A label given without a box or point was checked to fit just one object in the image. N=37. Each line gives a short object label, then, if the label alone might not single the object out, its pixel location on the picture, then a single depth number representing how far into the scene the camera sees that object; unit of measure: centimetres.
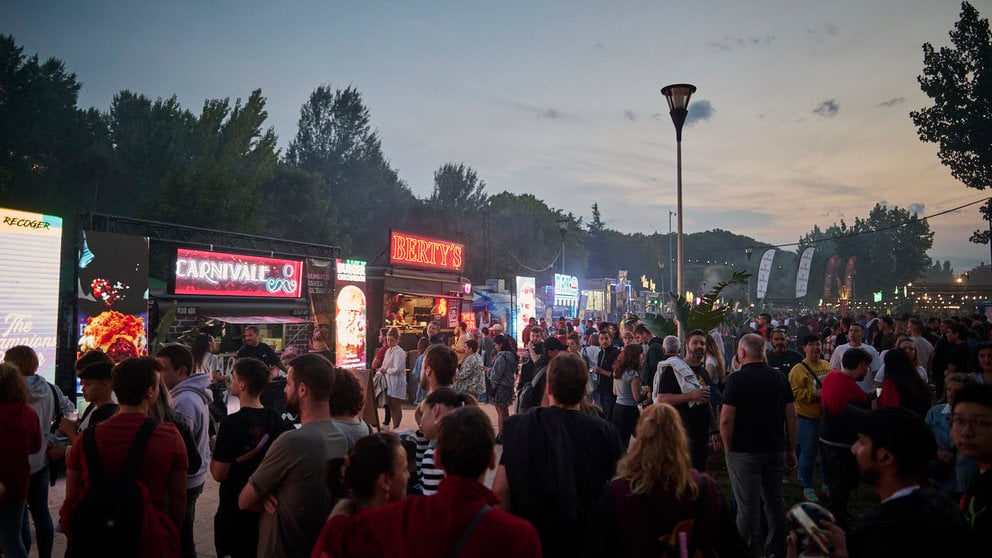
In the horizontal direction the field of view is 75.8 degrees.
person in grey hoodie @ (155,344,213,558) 465
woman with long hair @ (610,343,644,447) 802
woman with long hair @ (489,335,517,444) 1049
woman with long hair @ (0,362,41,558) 421
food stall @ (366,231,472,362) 2220
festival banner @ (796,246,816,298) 3409
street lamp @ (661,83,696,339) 1112
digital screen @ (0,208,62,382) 961
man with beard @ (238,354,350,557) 335
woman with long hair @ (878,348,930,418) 632
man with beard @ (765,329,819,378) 865
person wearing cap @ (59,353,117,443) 442
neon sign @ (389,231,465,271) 2229
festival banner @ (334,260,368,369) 1827
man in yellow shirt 755
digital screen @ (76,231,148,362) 1202
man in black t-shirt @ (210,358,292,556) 383
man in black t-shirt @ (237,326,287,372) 984
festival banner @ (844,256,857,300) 4642
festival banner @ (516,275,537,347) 2623
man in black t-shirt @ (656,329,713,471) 660
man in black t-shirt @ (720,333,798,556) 547
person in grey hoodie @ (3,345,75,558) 490
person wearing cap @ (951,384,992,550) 267
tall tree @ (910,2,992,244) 2428
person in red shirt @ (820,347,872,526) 636
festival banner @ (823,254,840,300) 4484
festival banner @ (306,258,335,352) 1952
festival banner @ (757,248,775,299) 3162
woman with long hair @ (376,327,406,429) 1182
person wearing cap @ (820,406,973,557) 214
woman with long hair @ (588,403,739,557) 272
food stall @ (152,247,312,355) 1581
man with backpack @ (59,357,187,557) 319
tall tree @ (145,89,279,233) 3069
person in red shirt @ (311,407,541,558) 214
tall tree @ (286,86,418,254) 5700
